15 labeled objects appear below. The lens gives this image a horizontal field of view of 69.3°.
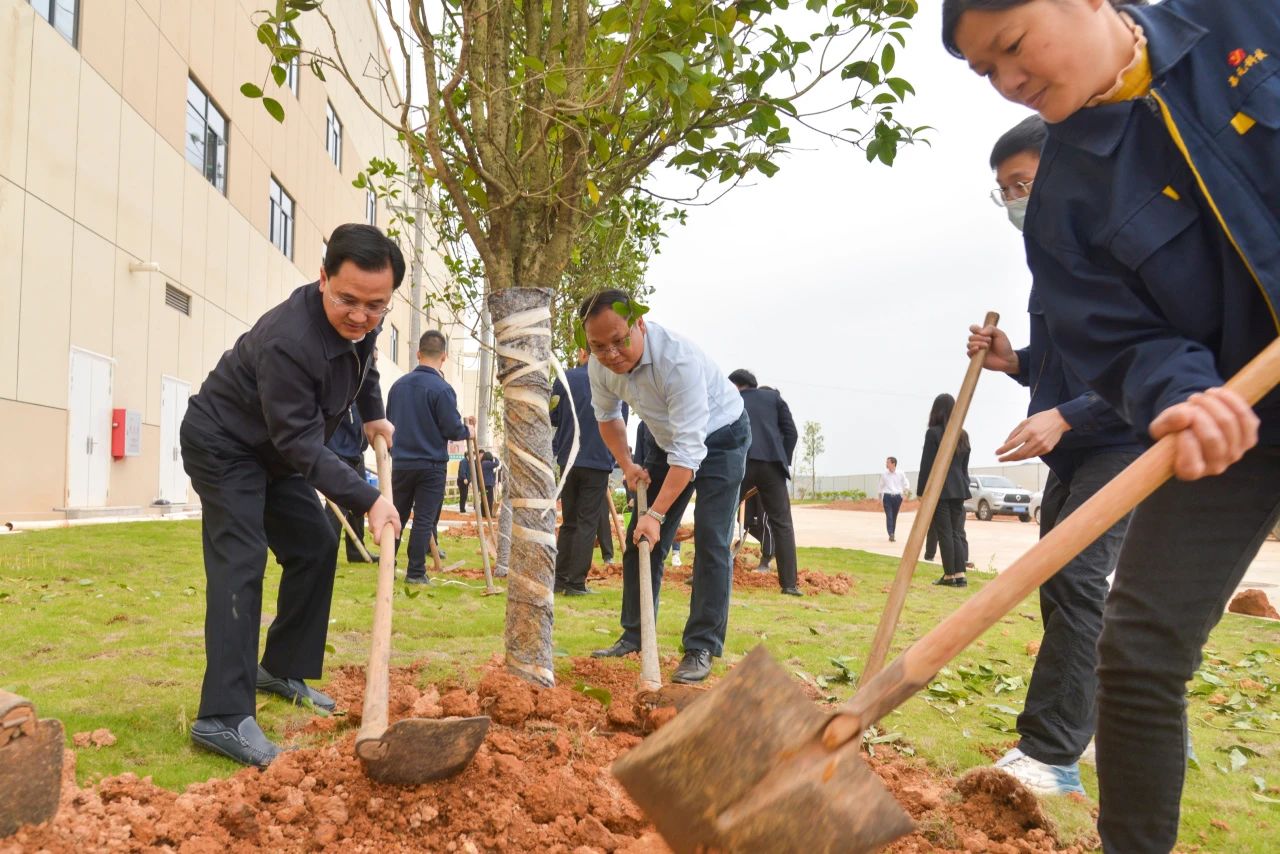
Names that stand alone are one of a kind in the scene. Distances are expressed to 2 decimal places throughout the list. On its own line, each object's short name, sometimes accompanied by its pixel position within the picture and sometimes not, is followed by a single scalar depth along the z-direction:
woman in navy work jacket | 1.73
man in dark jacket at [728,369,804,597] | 8.15
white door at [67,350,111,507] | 13.19
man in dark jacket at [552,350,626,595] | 7.42
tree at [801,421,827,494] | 64.44
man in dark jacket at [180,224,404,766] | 3.12
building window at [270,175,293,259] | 22.33
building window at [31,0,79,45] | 11.87
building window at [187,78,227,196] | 17.00
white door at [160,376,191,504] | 16.23
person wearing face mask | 2.90
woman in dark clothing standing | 9.46
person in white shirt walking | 19.75
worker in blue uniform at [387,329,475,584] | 7.82
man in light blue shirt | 4.22
